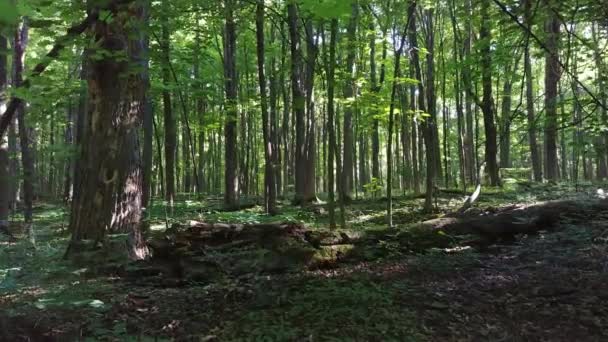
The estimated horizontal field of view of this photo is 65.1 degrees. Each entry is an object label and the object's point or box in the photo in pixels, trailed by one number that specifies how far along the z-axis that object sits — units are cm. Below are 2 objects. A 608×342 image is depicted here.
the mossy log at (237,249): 607
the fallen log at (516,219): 752
